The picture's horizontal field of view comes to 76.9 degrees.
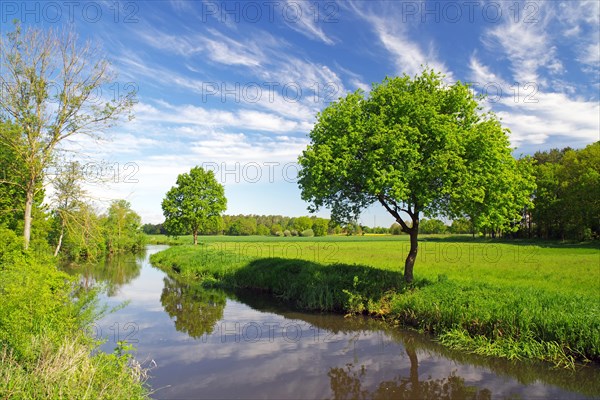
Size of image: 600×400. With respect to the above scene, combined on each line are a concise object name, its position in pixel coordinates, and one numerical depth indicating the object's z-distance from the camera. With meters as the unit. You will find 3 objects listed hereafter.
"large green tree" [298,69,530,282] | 17.23
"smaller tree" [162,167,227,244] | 61.00
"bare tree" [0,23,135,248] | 19.16
